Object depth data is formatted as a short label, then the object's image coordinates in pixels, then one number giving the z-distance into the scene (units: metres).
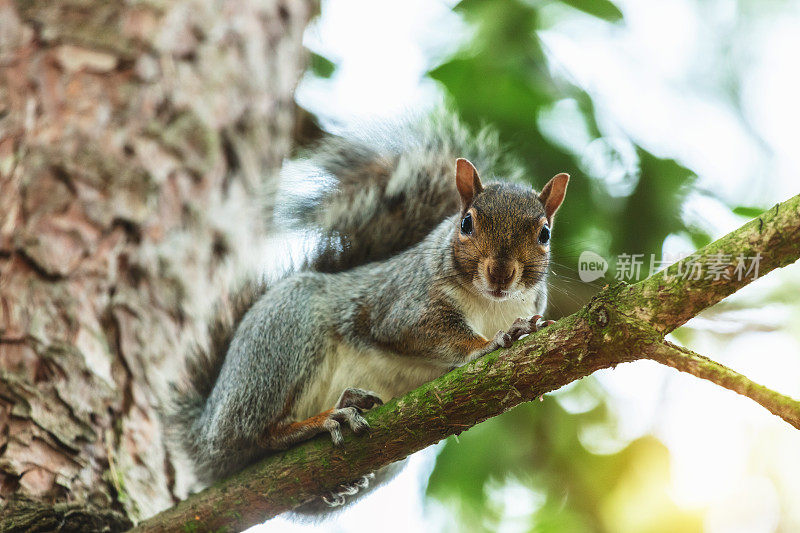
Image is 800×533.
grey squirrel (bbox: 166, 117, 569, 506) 3.37
